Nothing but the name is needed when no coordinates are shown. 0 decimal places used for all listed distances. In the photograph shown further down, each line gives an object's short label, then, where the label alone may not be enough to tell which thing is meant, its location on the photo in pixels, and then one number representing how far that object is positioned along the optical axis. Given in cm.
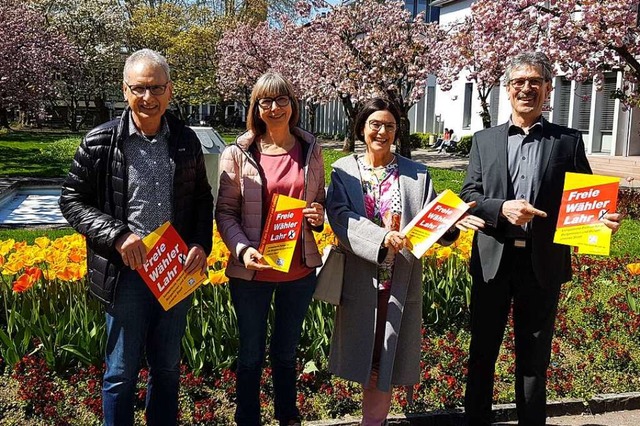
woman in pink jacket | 333
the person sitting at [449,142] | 3153
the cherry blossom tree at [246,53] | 3606
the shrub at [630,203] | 1205
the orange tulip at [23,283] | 426
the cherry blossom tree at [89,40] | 4091
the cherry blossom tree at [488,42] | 1352
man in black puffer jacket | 292
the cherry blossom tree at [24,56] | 1816
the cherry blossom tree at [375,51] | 2202
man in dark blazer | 332
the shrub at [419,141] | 3603
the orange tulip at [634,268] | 557
